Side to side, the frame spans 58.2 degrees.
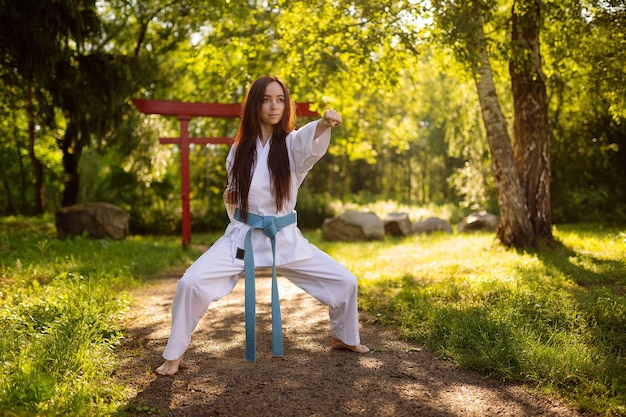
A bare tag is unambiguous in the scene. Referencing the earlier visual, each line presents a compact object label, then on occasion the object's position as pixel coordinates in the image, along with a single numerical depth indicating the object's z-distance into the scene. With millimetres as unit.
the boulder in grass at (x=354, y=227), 14445
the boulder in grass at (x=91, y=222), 12023
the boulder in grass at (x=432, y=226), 15617
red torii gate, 11680
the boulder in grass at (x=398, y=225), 15426
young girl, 3854
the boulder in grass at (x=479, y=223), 14312
